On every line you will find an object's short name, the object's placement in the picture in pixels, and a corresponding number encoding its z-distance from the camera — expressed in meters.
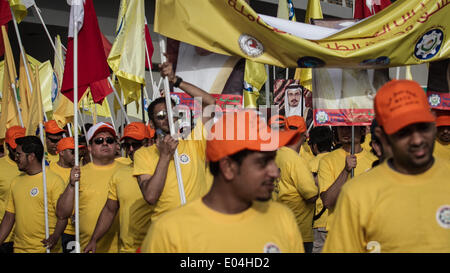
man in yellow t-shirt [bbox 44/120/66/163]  8.30
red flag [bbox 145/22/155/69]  8.94
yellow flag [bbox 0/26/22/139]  7.66
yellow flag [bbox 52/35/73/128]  8.37
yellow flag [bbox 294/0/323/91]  8.83
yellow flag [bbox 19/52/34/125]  7.95
